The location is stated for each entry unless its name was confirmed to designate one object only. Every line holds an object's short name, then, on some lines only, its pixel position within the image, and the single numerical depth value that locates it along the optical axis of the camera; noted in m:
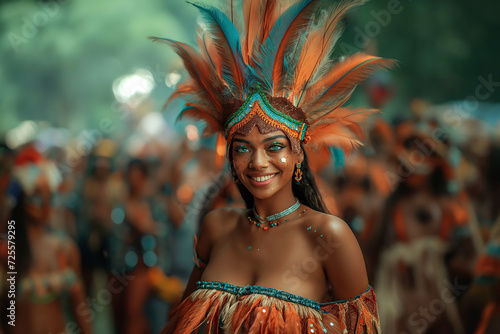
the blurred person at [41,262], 3.77
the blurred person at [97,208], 3.98
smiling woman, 1.55
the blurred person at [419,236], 3.79
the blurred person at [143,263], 3.98
